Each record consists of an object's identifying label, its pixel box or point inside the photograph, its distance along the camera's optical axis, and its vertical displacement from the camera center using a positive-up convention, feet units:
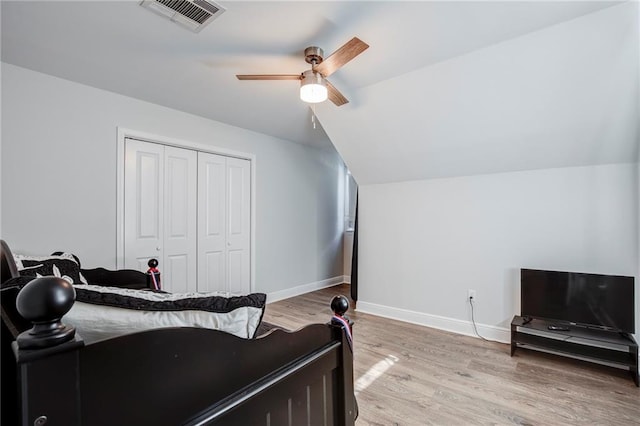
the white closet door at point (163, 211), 10.07 +0.11
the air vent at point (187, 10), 5.74 +4.11
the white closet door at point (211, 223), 11.90 -0.36
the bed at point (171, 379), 1.63 -1.24
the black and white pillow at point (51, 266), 5.86 -1.13
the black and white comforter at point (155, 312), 2.46 -0.90
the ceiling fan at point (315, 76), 6.64 +3.35
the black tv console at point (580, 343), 7.72 -3.67
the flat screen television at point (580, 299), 8.00 -2.36
